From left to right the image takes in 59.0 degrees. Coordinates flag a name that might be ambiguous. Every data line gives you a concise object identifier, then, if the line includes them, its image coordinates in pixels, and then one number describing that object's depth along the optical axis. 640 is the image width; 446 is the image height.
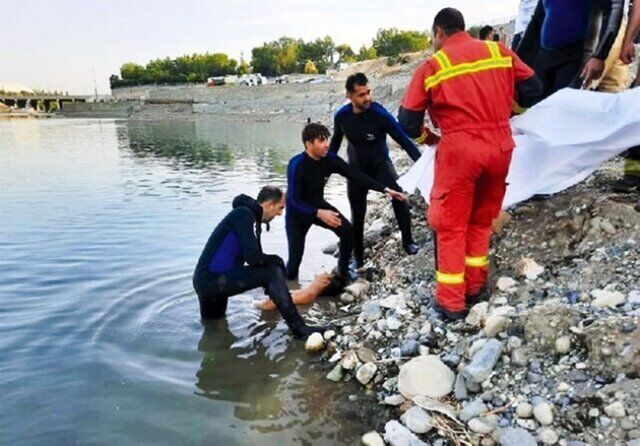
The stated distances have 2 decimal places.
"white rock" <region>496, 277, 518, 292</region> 4.75
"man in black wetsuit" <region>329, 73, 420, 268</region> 6.52
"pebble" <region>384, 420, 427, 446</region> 3.58
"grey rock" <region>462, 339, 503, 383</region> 3.83
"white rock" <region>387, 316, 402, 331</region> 4.84
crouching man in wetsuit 5.35
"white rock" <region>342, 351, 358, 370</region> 4.60
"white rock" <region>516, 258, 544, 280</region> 4.83
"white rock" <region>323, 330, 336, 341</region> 5.19
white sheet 4.93
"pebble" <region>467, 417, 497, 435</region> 3.49
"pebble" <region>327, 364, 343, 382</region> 4.60
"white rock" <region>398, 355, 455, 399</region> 3.96
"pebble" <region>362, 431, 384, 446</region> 3.70
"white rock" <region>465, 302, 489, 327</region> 4.44
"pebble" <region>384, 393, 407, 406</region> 4.03
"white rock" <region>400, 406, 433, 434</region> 3.67
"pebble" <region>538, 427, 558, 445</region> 3.29
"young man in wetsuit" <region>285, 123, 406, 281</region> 6.35
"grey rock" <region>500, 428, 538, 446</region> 3.29
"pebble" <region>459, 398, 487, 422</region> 3.63
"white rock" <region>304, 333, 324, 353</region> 5.14
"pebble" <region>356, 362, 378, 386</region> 4.40
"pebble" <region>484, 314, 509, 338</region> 4.12
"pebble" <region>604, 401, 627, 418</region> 3.20
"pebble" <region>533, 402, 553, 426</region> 3.38
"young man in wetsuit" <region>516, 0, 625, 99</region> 5.20
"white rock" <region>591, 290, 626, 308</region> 3.96
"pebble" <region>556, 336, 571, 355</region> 3.74
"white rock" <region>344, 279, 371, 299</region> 6.41
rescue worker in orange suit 4.30
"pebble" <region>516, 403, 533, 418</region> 3.50
